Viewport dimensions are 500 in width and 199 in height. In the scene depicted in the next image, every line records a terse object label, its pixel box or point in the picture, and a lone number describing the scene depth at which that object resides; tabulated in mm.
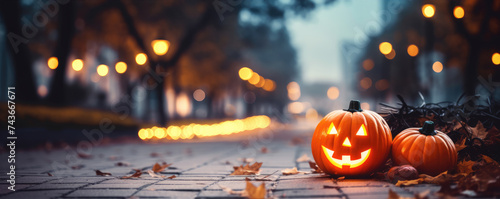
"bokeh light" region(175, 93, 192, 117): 59941
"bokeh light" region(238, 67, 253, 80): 35000
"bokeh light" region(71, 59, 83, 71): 19516
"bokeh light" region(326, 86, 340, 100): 126319
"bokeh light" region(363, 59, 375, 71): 53962
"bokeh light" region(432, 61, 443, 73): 28588
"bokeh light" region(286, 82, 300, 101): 66562
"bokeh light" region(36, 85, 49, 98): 46881
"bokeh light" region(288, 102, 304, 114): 135425
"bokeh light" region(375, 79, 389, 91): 42919
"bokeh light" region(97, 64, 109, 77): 22403
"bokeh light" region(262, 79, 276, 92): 55556
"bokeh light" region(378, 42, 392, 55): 24453
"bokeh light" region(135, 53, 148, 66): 18125
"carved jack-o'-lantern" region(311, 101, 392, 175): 4340
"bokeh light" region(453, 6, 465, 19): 12766
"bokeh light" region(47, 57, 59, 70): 16139
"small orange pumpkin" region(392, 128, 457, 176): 4105
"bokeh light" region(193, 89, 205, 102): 63156
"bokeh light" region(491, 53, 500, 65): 13086
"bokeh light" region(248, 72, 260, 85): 42406
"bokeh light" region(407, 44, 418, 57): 30109
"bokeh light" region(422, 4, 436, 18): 14500
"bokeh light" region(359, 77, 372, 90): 61566
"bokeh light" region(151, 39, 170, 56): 16141
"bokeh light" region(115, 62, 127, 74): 21469
